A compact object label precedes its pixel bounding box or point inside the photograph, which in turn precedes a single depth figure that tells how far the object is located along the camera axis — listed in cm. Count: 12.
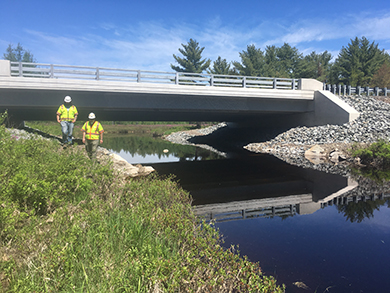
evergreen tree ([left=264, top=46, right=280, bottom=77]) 5827
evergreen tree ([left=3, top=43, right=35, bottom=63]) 10275
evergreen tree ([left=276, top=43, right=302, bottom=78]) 6344
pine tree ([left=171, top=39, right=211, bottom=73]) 6075
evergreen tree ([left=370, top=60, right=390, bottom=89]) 3916
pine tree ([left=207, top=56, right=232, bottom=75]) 6042
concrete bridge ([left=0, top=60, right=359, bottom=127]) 1661
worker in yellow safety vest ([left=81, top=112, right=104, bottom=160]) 941
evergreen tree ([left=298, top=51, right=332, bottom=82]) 6731
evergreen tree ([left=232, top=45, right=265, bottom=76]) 5622
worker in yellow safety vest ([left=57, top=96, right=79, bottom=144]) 1120
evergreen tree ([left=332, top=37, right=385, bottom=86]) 4959
